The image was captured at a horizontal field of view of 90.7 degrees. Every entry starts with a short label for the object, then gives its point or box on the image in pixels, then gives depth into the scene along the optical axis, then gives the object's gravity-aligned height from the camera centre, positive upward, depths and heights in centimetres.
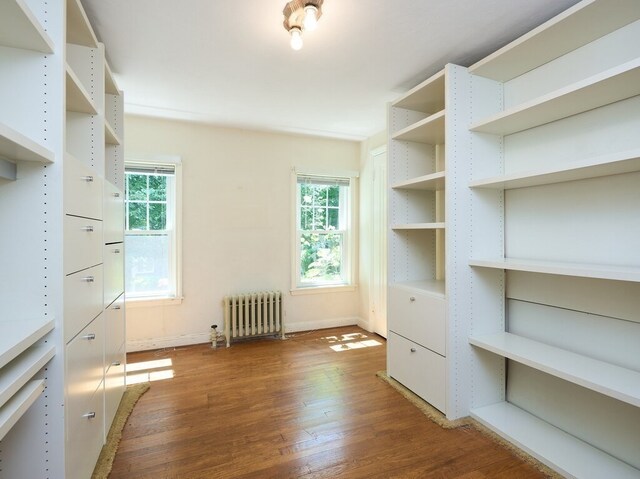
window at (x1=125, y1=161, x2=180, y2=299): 326 +11
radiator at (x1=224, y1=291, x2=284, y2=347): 341 -82
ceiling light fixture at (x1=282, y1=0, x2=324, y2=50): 156 +117
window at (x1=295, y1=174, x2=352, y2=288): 393 +12
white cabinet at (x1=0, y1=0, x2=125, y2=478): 102 -4
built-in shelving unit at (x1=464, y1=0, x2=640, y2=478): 151 +0
